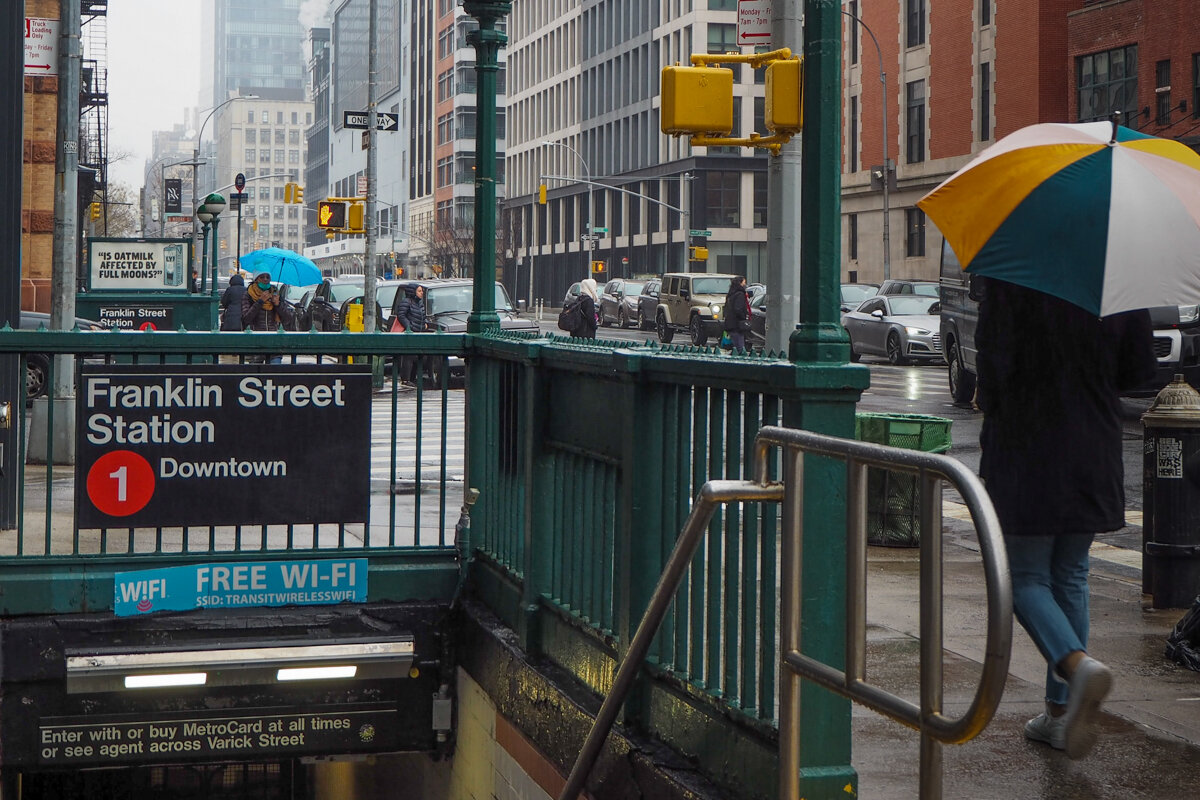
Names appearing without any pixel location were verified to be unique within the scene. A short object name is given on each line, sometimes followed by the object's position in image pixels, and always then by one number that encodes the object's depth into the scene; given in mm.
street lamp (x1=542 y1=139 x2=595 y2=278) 87219
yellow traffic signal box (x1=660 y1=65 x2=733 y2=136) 10469
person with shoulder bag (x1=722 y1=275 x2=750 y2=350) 31078
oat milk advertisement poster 24797
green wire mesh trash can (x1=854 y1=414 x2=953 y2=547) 9680
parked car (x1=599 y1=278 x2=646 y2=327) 51344
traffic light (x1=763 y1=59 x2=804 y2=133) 7000
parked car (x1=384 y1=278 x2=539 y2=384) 26844
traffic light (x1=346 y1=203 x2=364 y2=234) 36059
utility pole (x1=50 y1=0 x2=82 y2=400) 13766
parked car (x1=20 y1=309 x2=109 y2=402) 15398
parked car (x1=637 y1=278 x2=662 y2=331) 47125
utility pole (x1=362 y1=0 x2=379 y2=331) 29047
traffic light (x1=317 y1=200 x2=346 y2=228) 37294
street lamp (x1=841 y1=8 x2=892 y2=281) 54031
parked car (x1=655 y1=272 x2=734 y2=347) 41938
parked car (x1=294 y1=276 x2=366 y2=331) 33844
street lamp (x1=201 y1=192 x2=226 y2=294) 30367
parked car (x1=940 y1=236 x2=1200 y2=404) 18859
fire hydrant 7535
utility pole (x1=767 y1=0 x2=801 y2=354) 12094
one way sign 30188
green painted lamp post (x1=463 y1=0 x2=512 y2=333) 7375
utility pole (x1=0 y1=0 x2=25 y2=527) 10016
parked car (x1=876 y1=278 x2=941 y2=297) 34188
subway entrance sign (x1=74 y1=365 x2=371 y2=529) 6949
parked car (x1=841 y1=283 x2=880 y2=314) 39122
